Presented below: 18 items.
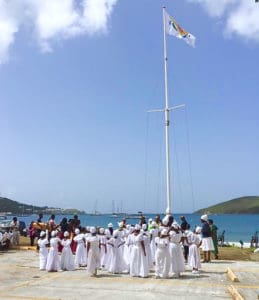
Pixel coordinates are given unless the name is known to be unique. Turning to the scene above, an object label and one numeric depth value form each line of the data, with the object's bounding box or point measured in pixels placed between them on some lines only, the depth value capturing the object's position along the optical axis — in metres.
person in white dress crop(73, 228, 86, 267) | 12.41
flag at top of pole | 18.07
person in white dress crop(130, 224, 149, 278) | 10.38
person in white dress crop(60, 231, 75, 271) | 11.70
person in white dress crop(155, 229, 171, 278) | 10.18
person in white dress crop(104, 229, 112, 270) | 11.46
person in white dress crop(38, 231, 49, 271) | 11.68
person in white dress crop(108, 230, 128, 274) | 11.08
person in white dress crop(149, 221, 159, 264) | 12.03
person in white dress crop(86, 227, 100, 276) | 10.52
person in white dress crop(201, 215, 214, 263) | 12.27
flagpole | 15.78
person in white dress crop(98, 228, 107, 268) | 11.60
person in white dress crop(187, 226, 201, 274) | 10.85
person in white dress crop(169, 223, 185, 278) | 10.24
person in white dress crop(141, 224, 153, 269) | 11.30
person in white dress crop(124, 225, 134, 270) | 11.02
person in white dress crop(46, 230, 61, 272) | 11.45
